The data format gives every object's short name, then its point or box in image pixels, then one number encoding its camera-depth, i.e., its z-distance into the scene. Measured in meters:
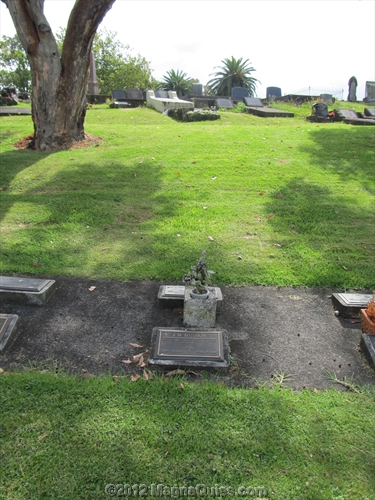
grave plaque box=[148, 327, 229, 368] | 3.70
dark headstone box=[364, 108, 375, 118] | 18.67
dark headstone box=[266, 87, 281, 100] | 39.94
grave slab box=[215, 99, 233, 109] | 23.40
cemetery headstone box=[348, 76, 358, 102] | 29.90
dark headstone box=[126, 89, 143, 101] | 27.91
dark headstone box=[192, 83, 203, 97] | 32.25
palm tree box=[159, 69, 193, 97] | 59.78
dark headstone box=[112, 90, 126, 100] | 27.87
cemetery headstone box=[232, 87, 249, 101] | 29.92
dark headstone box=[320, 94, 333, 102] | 28.77
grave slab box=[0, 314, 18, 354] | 3.96
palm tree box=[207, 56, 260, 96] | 55.00
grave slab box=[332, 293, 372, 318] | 4.58
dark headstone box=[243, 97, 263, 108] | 23.94
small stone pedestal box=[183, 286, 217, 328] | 4.19
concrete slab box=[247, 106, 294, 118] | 19.22
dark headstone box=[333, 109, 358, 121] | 16.75
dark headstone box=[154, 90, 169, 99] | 25.58
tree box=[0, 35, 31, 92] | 55.62
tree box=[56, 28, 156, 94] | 51.59
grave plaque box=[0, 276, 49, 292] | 4.75
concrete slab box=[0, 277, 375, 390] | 3.78
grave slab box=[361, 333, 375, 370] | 3.83
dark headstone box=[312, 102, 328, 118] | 17.23
